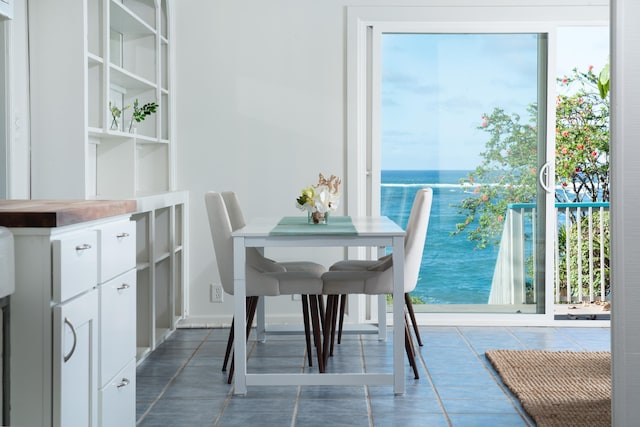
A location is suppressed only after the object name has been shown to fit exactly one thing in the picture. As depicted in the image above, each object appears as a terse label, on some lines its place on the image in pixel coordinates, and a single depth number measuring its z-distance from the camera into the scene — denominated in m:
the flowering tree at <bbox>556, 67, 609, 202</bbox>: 6.67
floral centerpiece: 4.18
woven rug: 3.31
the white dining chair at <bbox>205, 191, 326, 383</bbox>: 3.99
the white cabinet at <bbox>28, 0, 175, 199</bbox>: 3.48
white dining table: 3.68
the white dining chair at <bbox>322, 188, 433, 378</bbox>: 4.04
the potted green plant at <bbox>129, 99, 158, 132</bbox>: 4.58
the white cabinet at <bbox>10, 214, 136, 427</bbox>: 2.02
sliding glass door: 5.48
